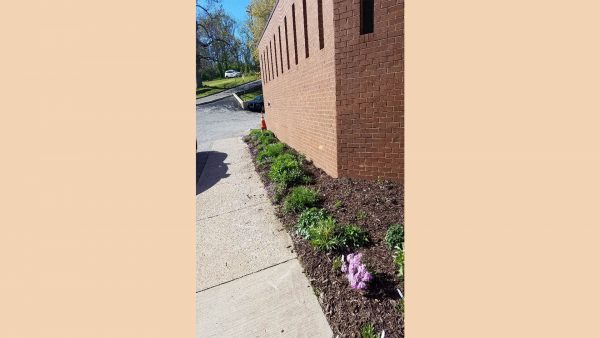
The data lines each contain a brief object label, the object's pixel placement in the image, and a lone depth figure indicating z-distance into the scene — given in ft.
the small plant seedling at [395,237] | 11.10
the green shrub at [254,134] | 40.91
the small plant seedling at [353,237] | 11.59
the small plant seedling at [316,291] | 9.59
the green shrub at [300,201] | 15.25
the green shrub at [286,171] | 19.03
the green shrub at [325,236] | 11.39
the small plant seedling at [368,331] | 7.70
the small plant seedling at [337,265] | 10.42
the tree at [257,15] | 99.55
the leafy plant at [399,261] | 9.59
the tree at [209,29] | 102.73
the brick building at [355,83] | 14.74
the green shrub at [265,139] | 34.68
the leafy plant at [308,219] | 13.10
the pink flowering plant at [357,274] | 8.87
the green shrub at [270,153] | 26.53
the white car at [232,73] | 158.63
